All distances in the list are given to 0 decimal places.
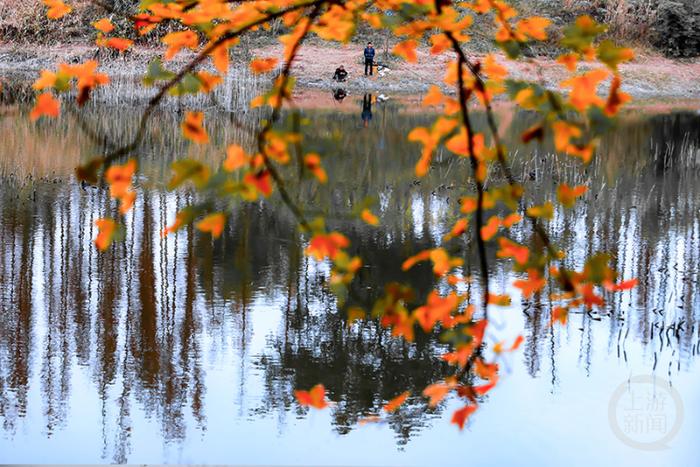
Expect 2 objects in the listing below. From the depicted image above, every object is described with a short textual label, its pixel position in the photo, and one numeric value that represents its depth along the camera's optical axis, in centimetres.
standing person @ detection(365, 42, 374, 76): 4844
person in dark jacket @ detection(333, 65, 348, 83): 4904
